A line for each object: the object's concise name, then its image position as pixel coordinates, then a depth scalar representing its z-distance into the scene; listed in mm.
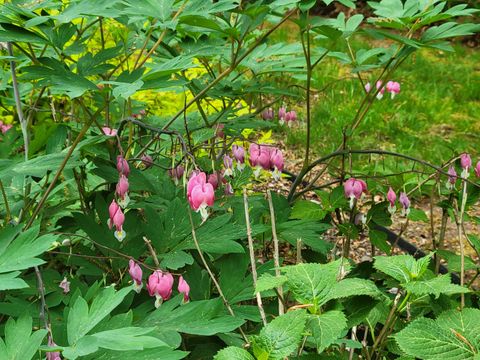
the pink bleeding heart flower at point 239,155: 907
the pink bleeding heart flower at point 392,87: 1217
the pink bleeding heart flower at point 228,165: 883
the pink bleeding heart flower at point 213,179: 843
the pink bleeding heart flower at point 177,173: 858
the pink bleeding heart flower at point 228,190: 885
